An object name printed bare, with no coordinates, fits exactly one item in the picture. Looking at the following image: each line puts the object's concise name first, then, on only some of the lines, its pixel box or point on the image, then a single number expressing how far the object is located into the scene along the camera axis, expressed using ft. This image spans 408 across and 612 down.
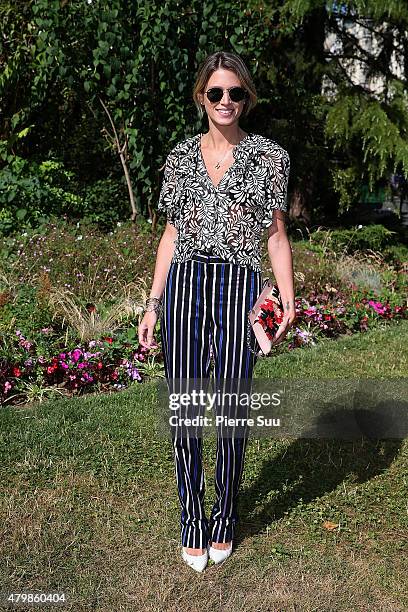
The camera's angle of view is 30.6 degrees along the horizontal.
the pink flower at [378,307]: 22.44
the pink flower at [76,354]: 16.08
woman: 8.62
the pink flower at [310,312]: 20.71
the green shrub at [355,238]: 28.09
